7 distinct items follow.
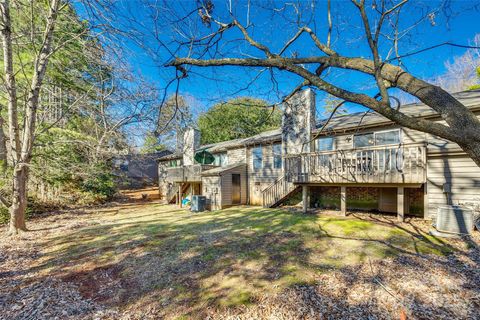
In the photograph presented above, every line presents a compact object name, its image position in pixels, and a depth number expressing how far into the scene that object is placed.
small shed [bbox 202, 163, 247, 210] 12.87
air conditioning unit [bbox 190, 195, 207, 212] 12.63
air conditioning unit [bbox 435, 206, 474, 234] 6.31
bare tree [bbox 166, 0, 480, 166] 1.93
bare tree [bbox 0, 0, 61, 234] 6.98
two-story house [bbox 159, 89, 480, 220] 7.58
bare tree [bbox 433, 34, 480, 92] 14.44
